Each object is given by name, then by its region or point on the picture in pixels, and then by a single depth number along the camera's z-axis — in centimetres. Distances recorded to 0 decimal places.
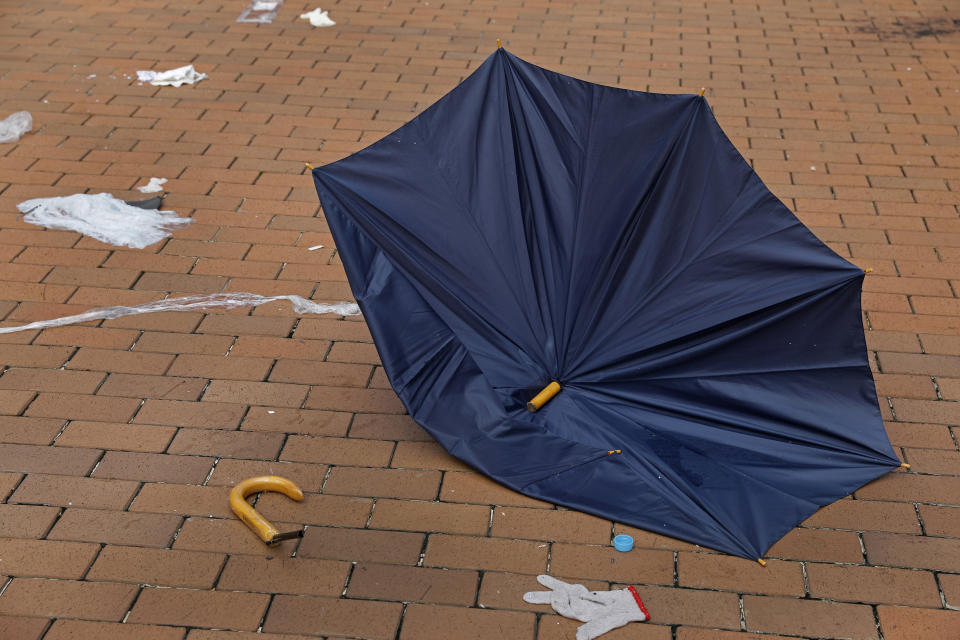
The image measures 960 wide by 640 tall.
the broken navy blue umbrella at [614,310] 317
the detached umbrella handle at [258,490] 303
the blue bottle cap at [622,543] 304
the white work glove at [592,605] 280
